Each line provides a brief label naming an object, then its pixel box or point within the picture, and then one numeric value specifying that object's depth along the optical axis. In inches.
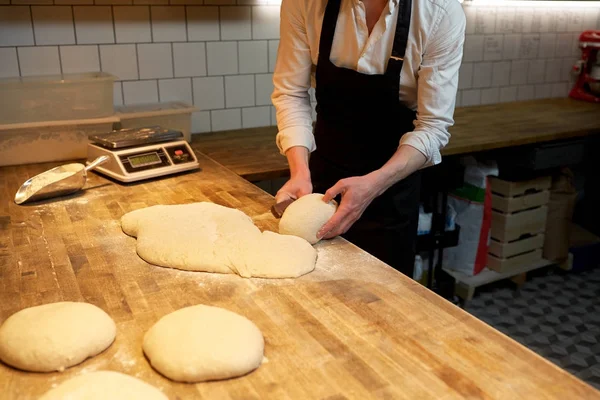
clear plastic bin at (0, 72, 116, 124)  70.9
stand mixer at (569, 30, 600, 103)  122.9
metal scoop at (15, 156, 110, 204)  59.0
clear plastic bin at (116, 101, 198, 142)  80.7
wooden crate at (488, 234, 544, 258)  104.0
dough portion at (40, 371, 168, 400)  28.6
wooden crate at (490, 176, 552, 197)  99.7
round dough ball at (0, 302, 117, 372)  31.9
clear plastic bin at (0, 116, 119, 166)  71.2
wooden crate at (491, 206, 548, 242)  102.3
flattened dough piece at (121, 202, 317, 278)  43.4
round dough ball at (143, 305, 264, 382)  31.1
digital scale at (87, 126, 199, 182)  66.1
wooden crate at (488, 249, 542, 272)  105.0
